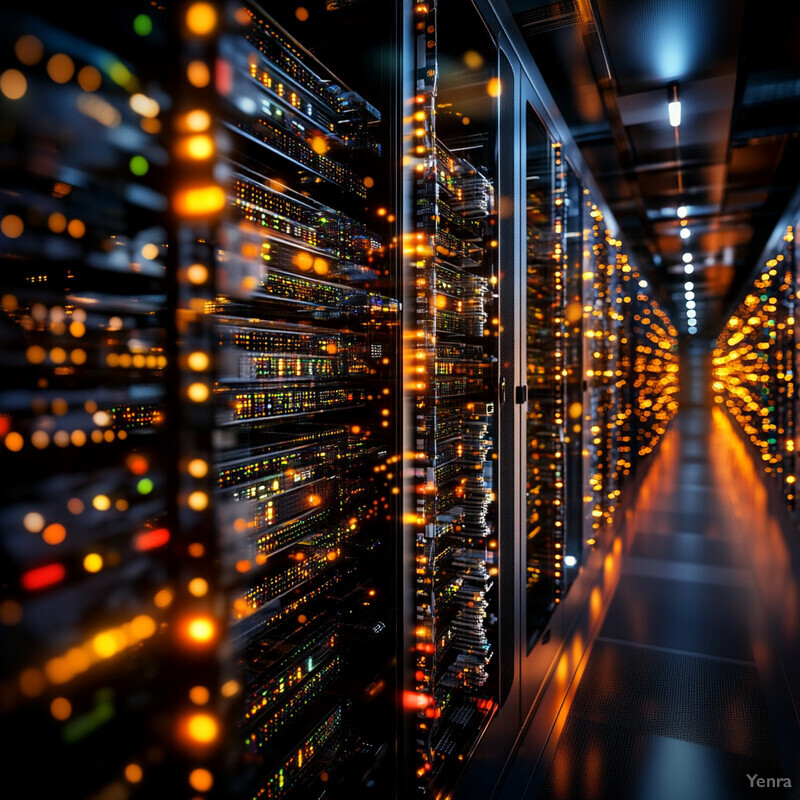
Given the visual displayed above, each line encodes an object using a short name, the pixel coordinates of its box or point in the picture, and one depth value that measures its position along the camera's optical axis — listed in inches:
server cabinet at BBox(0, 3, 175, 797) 25.4
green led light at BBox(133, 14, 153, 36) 31.6
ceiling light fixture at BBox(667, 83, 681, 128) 120.2
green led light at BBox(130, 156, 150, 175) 30.7
